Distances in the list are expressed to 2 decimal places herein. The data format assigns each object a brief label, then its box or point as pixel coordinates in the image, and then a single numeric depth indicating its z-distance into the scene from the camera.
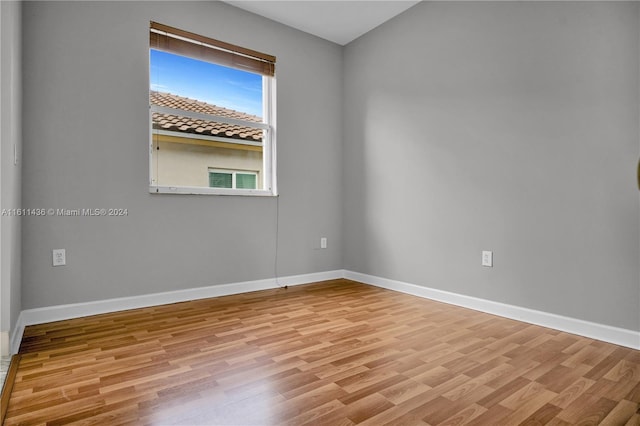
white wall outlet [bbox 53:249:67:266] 2.51
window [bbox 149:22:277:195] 2.97
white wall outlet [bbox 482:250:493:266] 2.72
